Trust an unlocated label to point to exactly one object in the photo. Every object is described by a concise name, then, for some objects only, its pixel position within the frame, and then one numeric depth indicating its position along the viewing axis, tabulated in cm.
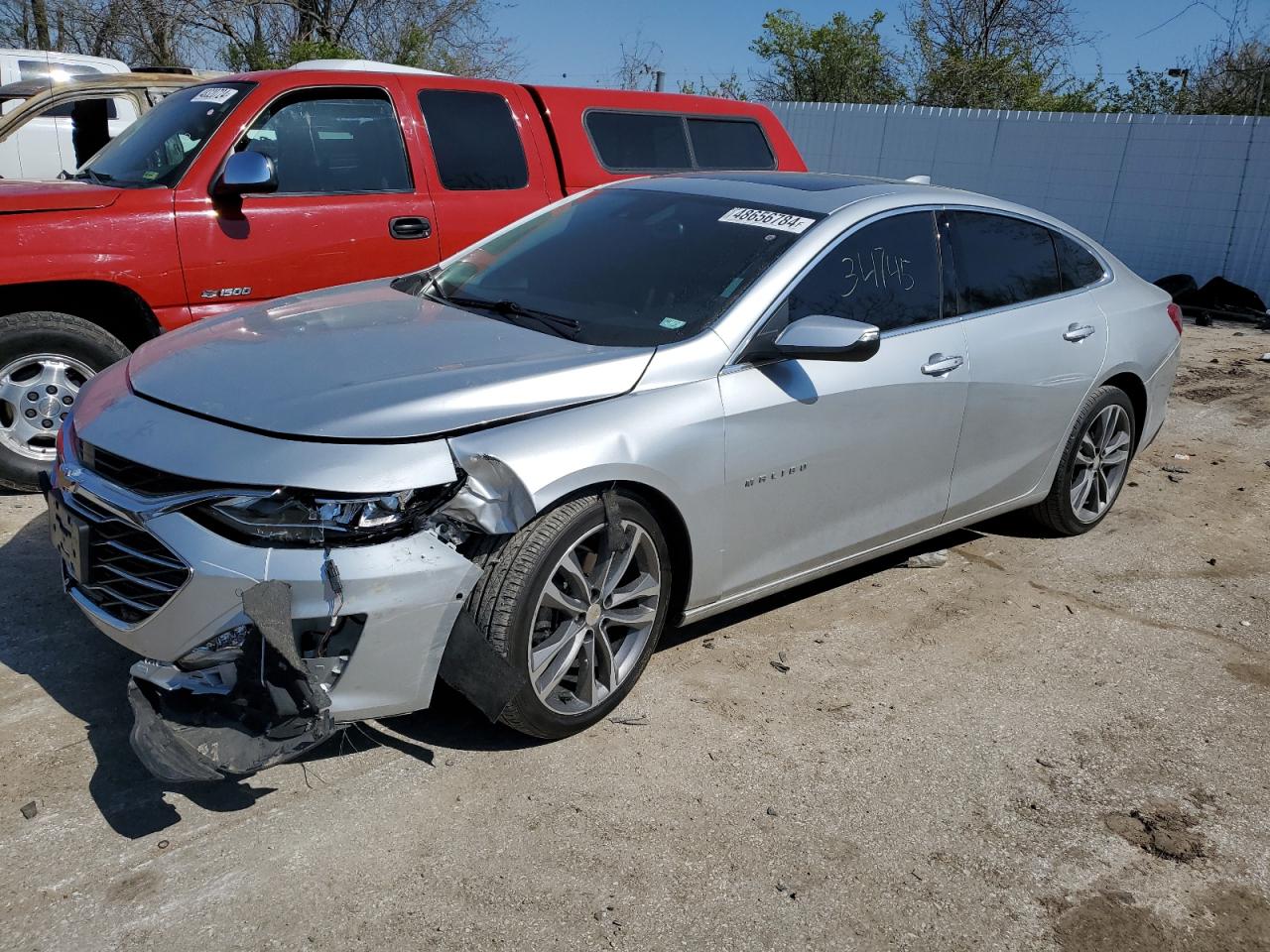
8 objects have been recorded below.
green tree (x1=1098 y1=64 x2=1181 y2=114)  2120
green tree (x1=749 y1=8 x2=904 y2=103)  2394
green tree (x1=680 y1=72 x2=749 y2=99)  2603
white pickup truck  1252
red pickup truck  503
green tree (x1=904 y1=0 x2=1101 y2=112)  2258
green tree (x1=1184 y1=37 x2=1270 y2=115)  1867
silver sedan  286
